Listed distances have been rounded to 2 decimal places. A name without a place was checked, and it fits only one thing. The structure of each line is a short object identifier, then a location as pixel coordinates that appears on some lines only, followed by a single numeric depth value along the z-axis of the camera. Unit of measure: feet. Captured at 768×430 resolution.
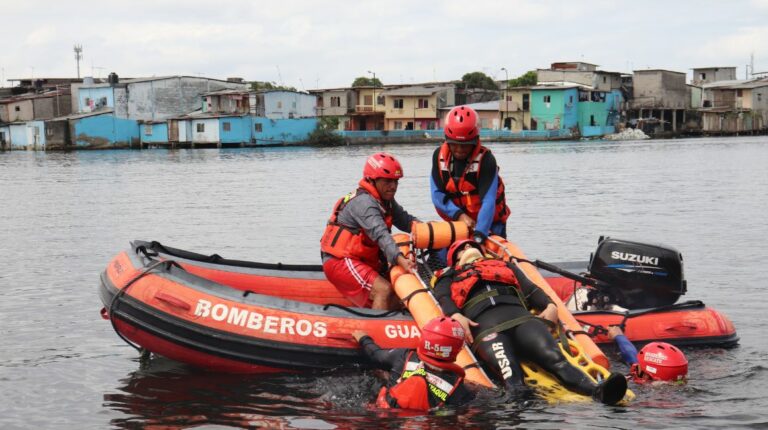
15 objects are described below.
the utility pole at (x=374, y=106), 273.33
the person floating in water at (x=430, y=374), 22.88
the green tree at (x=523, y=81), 299.58
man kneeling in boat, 30.17
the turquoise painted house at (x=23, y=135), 239.30
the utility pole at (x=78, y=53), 350.64
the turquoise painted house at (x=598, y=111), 268.21
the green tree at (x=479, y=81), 313.12
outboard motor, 32.17
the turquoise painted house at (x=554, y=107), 258.22
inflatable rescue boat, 28.71
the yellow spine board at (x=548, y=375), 25.22
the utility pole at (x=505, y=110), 264.31
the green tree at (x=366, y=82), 304.71
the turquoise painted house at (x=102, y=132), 236.84
